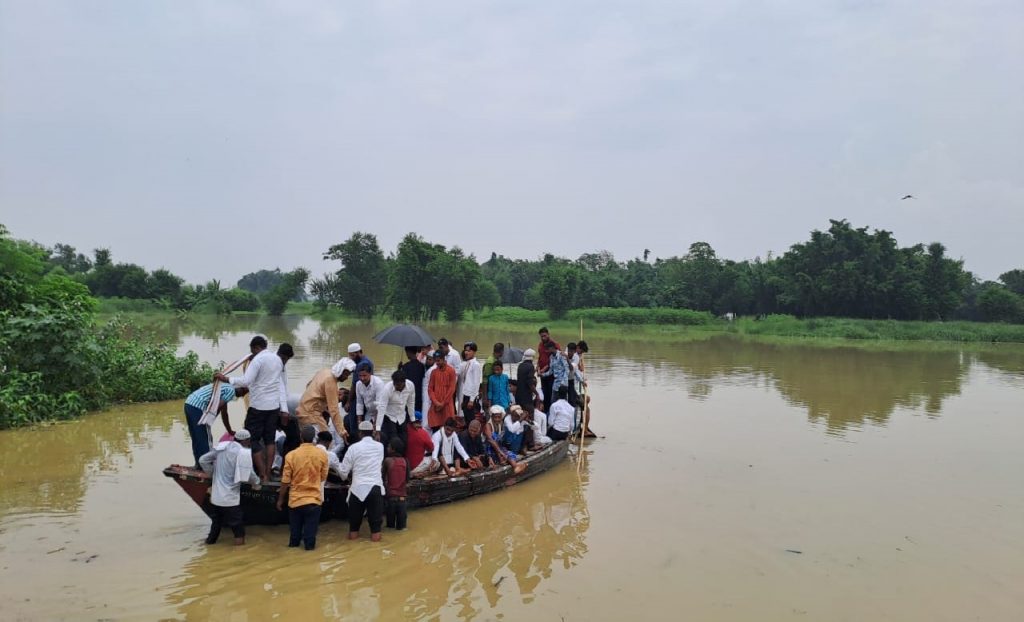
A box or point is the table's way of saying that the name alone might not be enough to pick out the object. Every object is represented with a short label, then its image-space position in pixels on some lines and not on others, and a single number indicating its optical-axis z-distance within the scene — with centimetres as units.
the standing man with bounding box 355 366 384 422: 773
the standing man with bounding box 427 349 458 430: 845
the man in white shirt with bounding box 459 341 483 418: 898
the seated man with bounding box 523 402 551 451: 994
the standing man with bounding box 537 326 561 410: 1127
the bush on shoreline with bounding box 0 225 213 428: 1129
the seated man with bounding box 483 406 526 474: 883
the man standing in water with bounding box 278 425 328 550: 625
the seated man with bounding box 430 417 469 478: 796
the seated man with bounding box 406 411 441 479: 764
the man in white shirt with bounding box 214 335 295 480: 686
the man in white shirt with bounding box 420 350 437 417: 854
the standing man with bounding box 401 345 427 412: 864
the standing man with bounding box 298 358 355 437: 739
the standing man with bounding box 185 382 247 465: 662
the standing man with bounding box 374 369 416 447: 762
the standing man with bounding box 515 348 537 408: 1019
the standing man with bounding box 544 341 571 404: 1116
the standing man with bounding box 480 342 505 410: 967
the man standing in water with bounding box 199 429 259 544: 620
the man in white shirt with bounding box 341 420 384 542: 659
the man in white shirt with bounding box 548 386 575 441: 1055
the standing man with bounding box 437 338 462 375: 858
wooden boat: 627
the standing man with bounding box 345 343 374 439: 829
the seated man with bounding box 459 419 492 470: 840
